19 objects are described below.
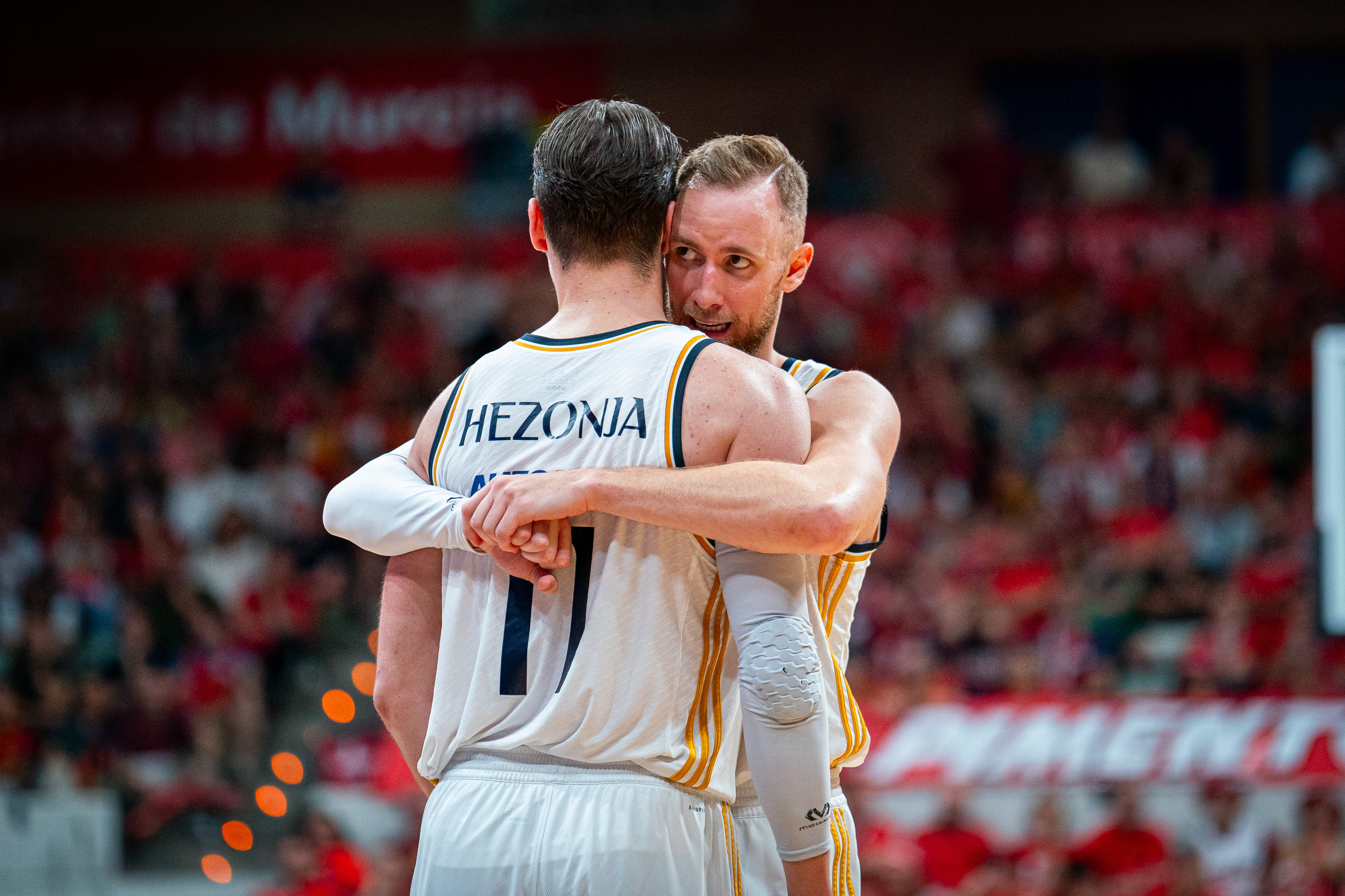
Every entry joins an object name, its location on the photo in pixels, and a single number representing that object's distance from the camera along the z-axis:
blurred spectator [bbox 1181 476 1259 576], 12.23
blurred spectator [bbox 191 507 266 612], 13.51
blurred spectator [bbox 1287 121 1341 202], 16.05
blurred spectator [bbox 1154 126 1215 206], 16.14
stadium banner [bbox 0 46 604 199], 18.53
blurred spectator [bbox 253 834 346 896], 9.90
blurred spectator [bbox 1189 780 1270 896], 10.00
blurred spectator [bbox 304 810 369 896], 9.89
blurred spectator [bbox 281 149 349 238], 17.83
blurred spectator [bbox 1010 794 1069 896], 9.98
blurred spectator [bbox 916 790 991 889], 10.07
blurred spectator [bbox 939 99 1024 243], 15.58
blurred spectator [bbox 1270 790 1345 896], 9.69
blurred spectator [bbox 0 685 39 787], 12.02
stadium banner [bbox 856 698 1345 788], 10.11
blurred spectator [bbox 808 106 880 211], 16.86
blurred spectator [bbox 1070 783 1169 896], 9.98
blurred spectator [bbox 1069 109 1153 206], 16.56
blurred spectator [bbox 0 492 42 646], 13.64
